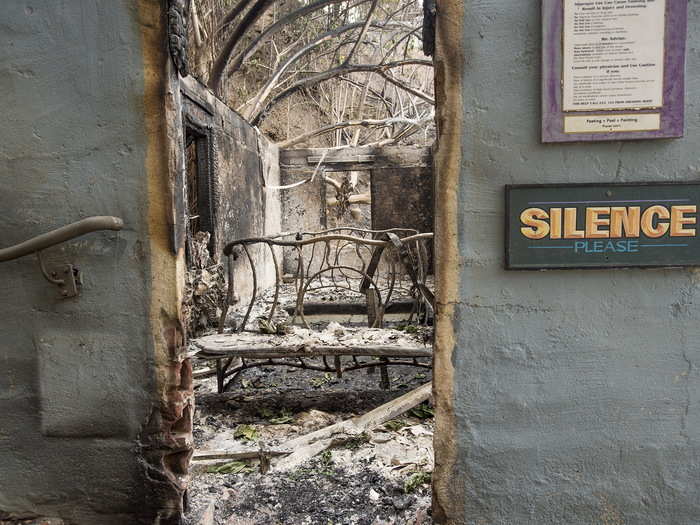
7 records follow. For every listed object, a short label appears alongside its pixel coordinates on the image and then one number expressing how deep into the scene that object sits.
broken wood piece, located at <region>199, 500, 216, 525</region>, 2.30
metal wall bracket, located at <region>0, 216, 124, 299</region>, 1.83
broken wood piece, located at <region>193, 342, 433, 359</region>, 3.62
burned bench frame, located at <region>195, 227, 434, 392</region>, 3.64
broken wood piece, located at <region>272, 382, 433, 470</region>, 2.94
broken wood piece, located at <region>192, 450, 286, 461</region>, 2.90
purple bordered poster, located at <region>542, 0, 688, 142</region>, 1.73
